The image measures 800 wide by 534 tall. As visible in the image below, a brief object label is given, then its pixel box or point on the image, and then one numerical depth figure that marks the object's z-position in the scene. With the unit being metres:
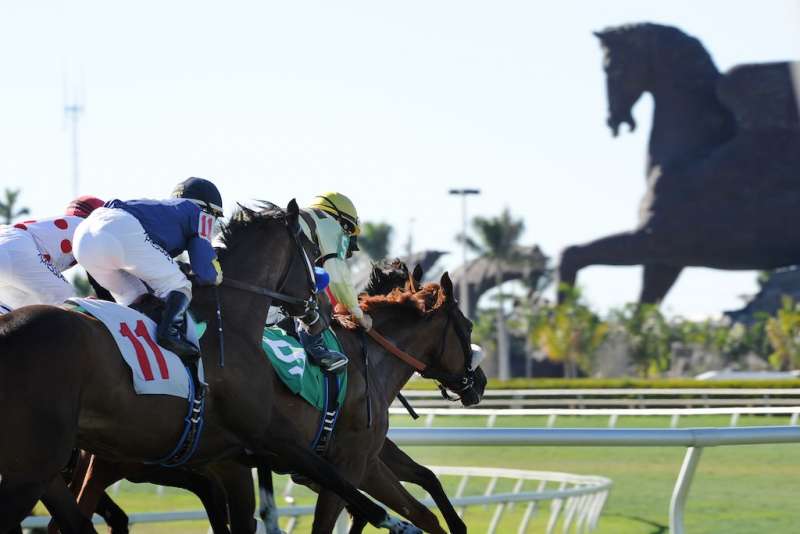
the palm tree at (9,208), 104.62
